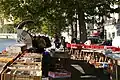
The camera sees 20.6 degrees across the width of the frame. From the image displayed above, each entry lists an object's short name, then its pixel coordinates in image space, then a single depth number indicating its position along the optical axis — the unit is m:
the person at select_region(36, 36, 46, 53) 12.25
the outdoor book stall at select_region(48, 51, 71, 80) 10.55
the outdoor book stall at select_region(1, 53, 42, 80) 7.78
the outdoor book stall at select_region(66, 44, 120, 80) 11.15
